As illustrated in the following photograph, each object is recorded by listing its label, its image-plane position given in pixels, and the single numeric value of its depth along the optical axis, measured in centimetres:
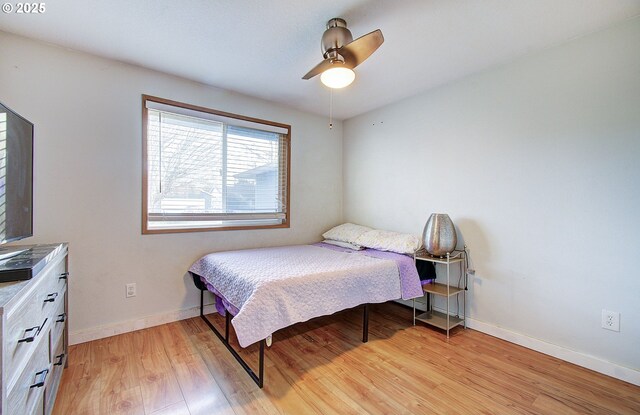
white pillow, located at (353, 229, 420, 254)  267
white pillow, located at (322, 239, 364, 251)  304
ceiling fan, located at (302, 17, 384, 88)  169
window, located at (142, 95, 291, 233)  251
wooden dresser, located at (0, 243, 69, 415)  85
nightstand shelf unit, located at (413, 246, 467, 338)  244
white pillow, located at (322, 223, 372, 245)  320
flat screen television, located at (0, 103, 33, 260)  131
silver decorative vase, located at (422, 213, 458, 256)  243
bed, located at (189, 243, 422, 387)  170
